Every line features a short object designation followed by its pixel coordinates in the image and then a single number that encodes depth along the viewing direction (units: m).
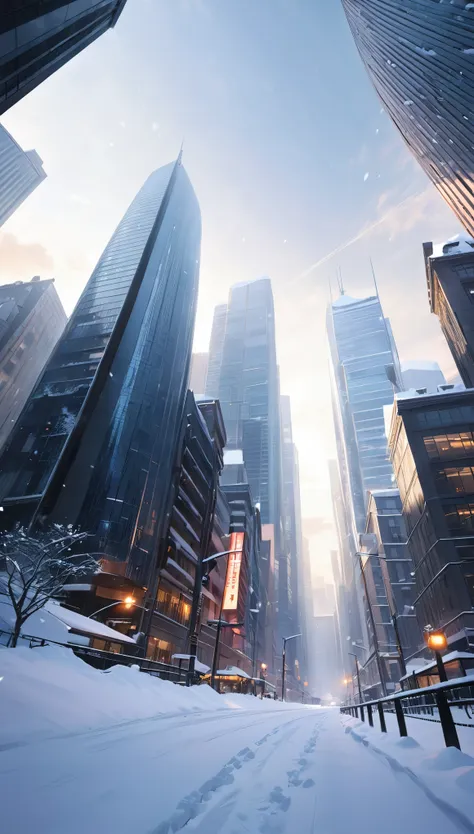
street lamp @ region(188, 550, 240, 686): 18.45
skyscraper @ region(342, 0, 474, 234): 24.73
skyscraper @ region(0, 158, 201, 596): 35.78
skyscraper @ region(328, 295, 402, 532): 139.09
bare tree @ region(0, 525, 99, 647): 23.11
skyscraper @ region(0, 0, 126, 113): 9.52
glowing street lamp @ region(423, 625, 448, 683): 7.94
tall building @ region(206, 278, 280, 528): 153.95
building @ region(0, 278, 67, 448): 99.76
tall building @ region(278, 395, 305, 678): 163.38
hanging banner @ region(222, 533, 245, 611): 63.44
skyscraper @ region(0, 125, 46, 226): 133.62
